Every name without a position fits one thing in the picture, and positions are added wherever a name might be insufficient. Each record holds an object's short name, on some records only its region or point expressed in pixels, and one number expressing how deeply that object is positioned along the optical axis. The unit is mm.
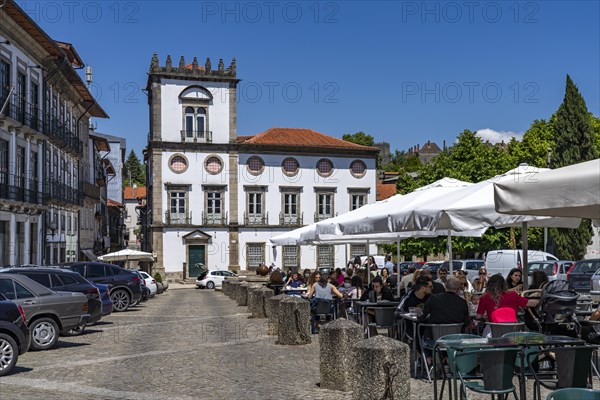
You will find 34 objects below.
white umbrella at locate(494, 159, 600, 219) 7621
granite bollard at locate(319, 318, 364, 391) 10602
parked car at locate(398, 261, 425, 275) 39250
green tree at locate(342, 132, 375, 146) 94250
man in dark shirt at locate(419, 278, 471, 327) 10469
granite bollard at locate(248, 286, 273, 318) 22234
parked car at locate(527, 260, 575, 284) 32188
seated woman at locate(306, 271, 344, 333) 17125
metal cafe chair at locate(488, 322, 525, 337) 10156
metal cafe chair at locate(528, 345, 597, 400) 7266
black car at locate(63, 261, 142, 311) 26523
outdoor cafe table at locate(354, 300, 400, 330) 14422
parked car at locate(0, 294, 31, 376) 12016
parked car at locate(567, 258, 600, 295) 28141
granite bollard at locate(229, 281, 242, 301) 32788
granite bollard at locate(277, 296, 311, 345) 15133
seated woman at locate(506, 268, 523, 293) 14539
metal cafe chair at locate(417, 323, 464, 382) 10203
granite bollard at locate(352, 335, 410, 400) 8562
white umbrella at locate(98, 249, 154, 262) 45594
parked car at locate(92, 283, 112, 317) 20212
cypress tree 55969
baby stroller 11164
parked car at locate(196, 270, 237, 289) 52541
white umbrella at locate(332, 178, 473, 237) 14031
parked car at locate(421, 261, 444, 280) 36403
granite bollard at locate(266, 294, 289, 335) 16816
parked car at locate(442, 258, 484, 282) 35000
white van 37000
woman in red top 10570
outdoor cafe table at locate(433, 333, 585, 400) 7703
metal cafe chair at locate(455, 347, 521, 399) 7188
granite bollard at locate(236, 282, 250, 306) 29709
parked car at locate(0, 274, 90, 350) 14883
